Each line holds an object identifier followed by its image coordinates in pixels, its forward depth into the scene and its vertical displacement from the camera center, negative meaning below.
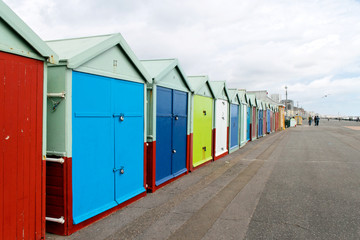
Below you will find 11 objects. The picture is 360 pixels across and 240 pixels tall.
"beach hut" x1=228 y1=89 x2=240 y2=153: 13.66 +0.01
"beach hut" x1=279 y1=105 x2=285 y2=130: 38.74 +0.46
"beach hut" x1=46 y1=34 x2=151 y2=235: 4.16 -0.15
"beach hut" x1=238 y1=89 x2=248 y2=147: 16.00 +0.31
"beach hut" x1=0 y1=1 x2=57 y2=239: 3.29 -0.08
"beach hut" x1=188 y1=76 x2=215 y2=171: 9.06 +0.00
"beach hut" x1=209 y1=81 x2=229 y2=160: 11.21 +0.05
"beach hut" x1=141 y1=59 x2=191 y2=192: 6.52 -0.03
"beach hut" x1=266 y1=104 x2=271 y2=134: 27.86 +0.23
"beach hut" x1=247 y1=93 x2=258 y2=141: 19.70 +0.42
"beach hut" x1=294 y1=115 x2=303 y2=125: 53.91 +0.25
